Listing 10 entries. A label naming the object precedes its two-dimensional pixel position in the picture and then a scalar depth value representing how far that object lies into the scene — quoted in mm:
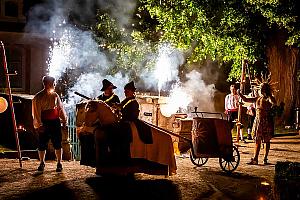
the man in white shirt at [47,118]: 10312
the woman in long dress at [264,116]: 12109
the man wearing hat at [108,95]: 10656
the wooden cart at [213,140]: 10875
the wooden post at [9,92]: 10562
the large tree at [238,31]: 18109
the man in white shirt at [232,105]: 16219
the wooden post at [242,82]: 14273
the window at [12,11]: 25853
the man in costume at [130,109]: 9750
